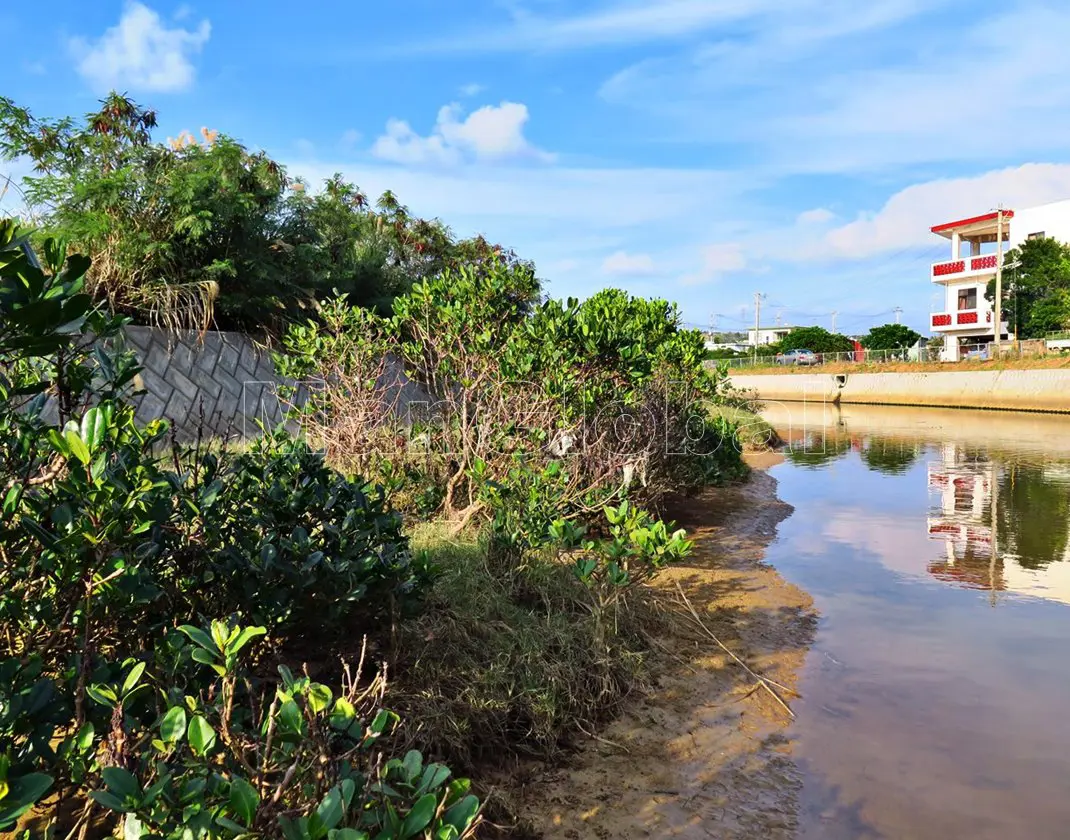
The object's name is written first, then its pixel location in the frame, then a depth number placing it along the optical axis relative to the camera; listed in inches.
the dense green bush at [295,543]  113.3
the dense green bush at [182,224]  372.5
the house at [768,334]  4413.6
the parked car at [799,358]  1708.9
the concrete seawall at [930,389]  1048.8
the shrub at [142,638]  62.4
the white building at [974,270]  1612.9
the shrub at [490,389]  258.1
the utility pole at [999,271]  1412.0
